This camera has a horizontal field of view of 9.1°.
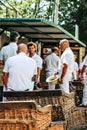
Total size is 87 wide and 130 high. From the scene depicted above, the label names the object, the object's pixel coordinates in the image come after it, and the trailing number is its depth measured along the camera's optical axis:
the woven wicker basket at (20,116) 6.09
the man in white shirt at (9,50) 11.93
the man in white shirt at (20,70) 9.27
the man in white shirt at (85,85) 13.46
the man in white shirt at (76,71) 20.05
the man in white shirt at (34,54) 13.67
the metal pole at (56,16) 22.71
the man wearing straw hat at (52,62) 17.67
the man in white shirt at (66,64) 12.48
